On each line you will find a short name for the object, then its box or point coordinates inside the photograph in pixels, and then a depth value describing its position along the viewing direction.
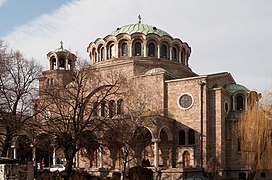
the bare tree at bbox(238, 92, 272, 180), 31.36
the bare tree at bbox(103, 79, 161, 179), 30.08
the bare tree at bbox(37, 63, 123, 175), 27.06
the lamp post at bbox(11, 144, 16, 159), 45.64
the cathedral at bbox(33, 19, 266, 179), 36.75
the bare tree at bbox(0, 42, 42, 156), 26.70
